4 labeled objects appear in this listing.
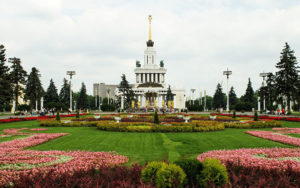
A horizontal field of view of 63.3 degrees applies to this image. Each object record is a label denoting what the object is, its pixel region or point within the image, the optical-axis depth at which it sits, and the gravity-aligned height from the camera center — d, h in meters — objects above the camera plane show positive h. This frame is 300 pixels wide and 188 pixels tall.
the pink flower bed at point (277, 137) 10.89 -1.80
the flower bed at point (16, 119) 22.64 -1.65
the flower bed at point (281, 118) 22.76 -1.71
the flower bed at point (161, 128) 15.32 -1.65
